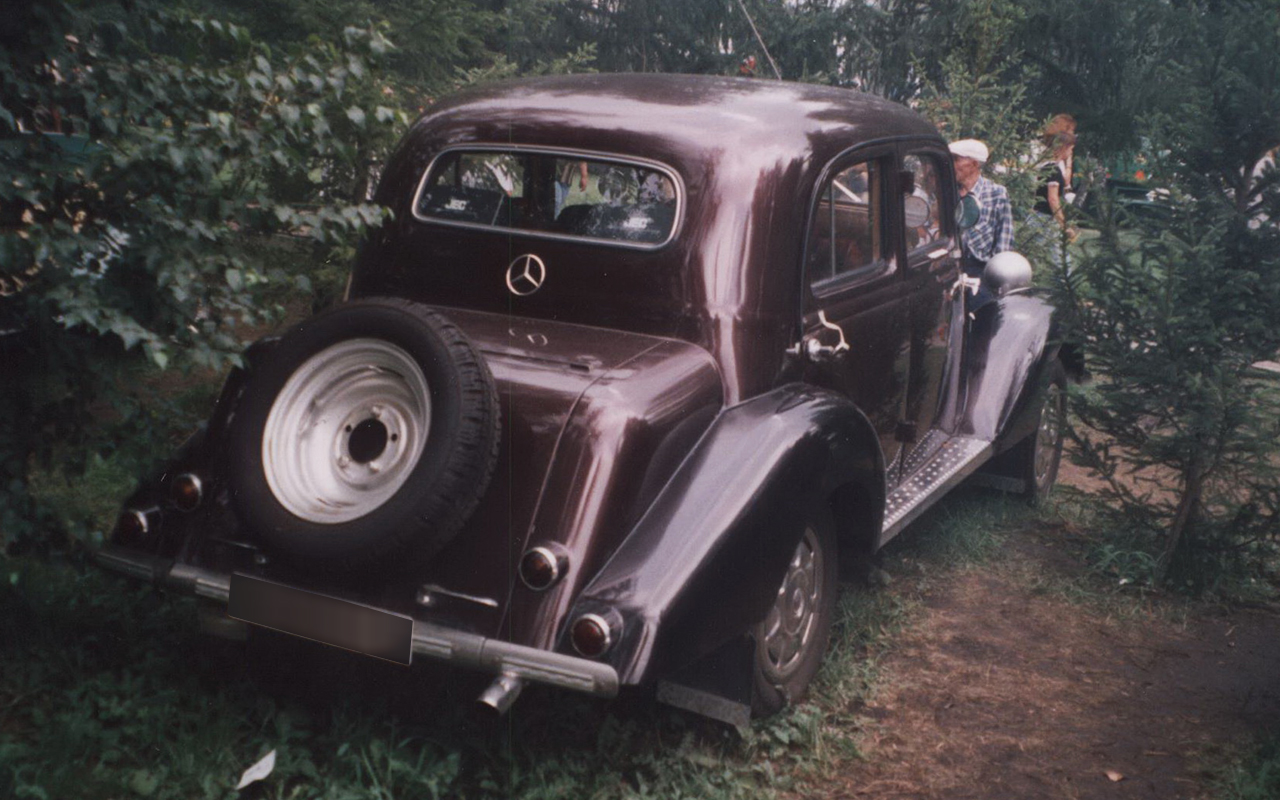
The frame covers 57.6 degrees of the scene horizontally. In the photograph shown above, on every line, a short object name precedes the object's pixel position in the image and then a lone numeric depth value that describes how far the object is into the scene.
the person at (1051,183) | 8.39
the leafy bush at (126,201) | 3.07
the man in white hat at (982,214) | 6.92
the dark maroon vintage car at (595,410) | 2.96
